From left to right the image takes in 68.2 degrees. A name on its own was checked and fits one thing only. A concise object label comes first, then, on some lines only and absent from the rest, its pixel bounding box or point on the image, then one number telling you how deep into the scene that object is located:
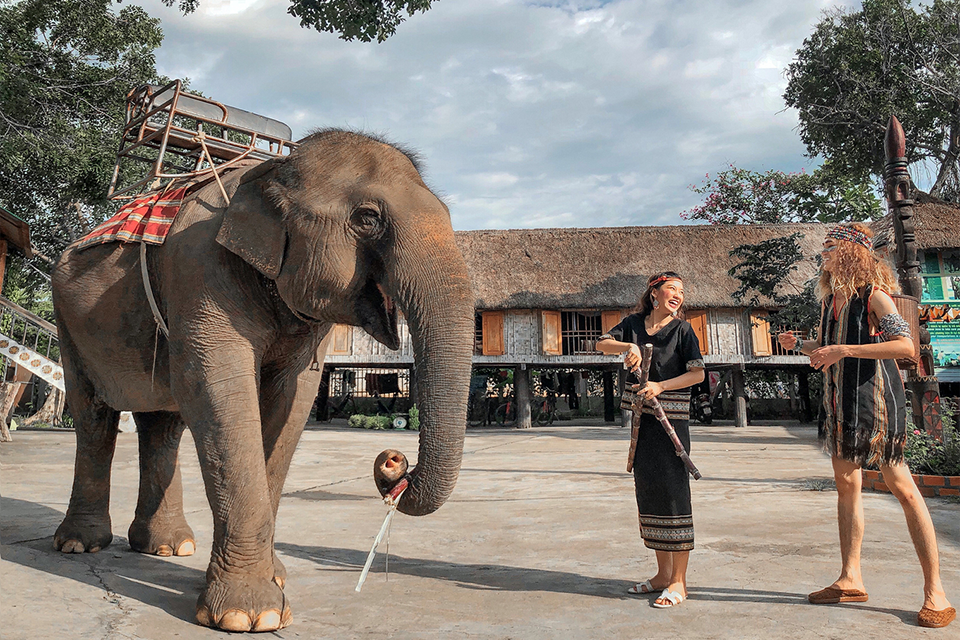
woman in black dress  3.35
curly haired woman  3.11
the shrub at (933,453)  6.85
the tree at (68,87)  12.40
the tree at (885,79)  17.34
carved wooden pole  6.41
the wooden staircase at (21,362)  13.70
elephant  2.64
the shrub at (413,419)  21.99
